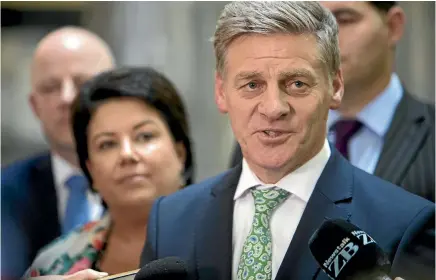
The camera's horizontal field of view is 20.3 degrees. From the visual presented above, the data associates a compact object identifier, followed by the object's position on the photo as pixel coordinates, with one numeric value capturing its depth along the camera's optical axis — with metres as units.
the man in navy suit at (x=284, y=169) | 1.52
